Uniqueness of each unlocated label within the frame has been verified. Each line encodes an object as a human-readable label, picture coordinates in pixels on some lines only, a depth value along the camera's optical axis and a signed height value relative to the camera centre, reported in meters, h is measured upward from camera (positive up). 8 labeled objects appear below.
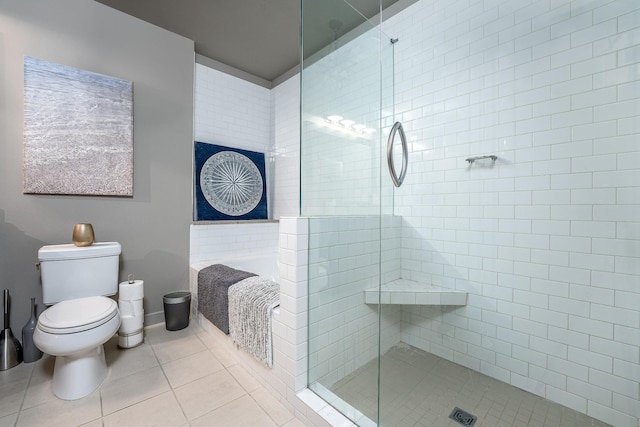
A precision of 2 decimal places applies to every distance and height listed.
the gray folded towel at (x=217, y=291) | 1.96 -0.63
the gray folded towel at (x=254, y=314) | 1.56 -0.65
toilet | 1.43 -0.60
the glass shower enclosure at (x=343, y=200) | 1.50 +0.06
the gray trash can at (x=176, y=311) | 2.31 -0.88
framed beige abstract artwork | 1.93 +0.59
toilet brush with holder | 1.77 -0.93
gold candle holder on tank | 1.94 -0.19
